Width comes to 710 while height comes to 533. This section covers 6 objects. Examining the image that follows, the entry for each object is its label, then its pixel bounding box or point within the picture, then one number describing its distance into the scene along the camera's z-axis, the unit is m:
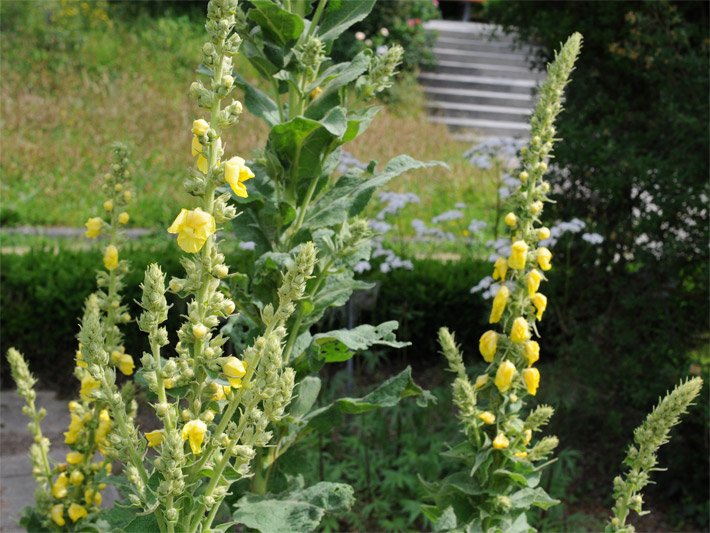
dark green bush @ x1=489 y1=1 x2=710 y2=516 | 4.18
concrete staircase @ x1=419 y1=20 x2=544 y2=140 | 12.45
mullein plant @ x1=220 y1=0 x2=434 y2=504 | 2.12
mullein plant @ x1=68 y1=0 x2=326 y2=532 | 1.37
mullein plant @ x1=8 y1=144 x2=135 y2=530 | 2.16
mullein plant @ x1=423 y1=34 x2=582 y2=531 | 1.92
